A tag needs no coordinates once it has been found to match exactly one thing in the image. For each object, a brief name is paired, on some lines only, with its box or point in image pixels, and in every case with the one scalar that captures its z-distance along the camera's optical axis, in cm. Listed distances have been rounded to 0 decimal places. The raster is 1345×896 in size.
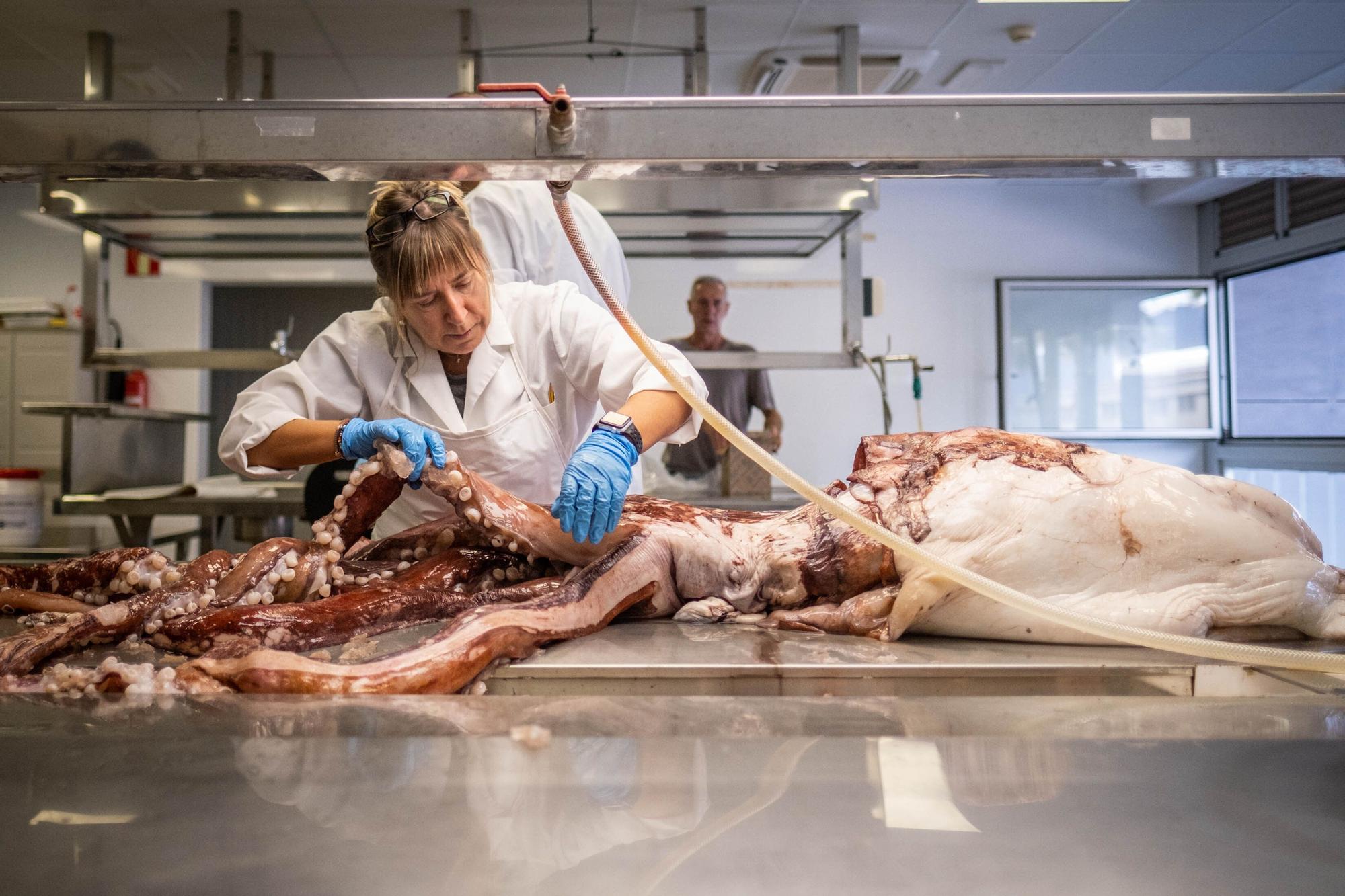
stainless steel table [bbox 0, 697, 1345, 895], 70
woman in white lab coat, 193
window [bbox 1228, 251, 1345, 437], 675
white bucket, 374
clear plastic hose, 120
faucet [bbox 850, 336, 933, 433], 395
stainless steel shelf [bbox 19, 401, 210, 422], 397
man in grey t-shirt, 497
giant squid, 150
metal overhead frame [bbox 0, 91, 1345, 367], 125
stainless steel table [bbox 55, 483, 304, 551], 410
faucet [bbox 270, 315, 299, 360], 431
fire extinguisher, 707
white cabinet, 653
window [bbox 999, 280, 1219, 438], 773
